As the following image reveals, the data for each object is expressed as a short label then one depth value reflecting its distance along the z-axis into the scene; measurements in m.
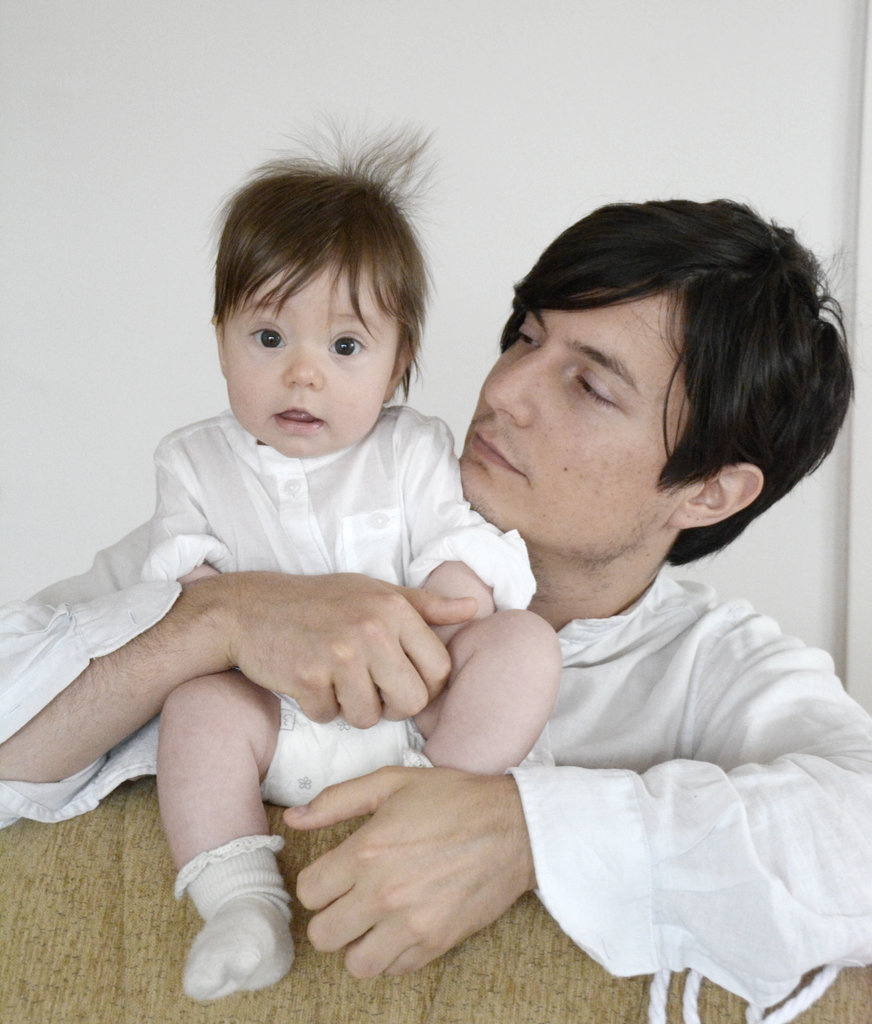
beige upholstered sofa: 1.28
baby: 1.31
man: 1.23
